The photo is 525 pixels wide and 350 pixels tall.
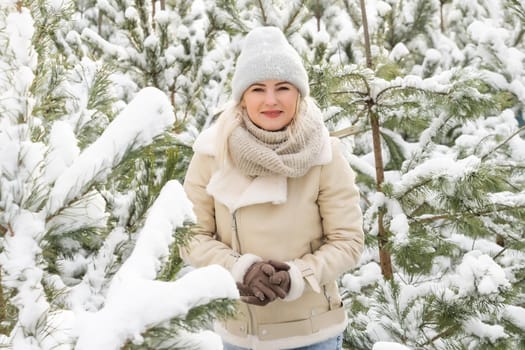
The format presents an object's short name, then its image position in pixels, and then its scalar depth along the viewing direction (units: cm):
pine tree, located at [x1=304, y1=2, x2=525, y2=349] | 240
